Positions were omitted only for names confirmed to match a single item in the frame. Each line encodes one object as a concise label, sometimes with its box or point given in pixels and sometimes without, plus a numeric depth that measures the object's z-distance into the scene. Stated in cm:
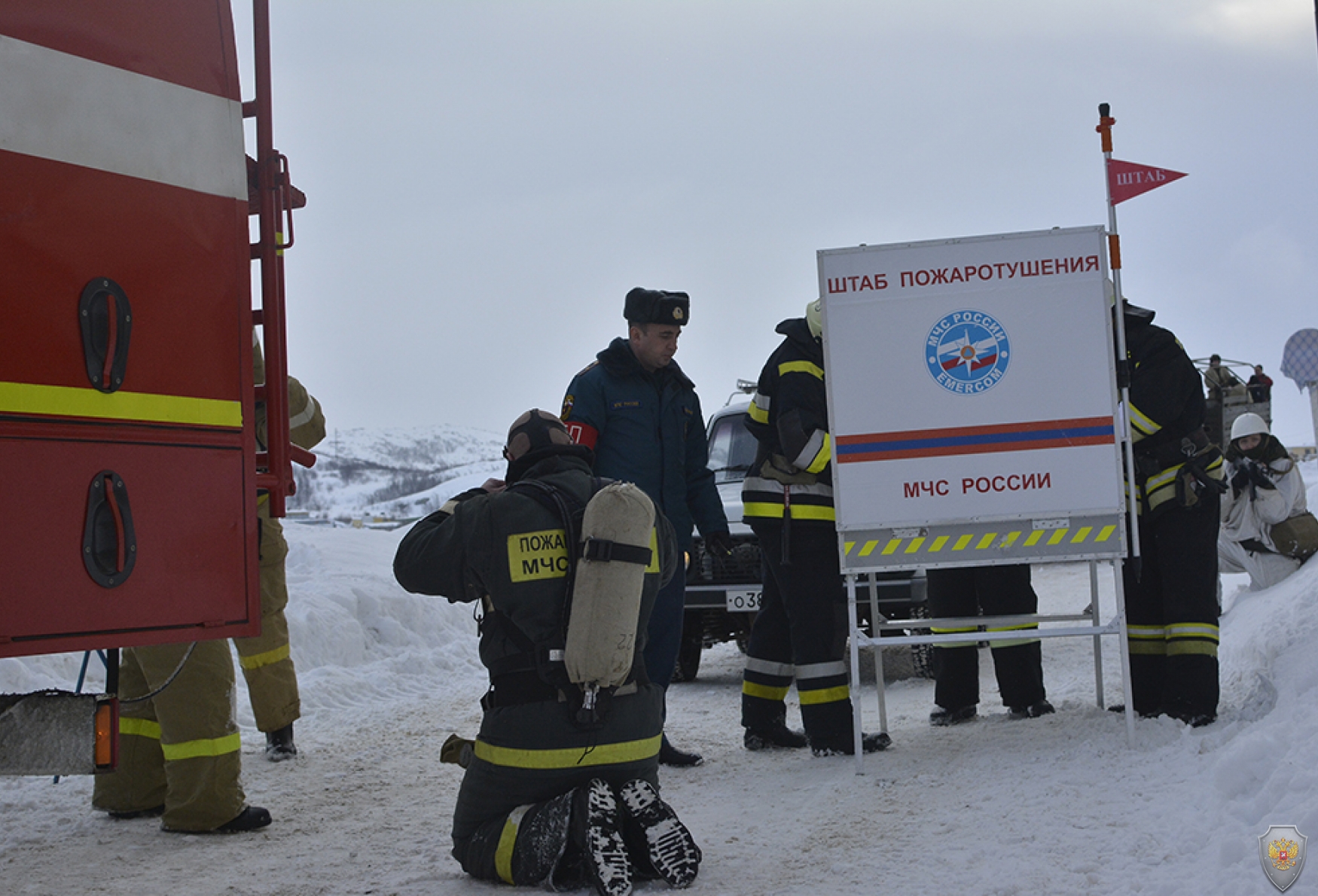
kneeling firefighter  377
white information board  513
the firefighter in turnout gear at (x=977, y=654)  614
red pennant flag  552
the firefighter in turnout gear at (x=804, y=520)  567
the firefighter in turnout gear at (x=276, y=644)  601
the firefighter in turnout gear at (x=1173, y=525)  529
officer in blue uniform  577
